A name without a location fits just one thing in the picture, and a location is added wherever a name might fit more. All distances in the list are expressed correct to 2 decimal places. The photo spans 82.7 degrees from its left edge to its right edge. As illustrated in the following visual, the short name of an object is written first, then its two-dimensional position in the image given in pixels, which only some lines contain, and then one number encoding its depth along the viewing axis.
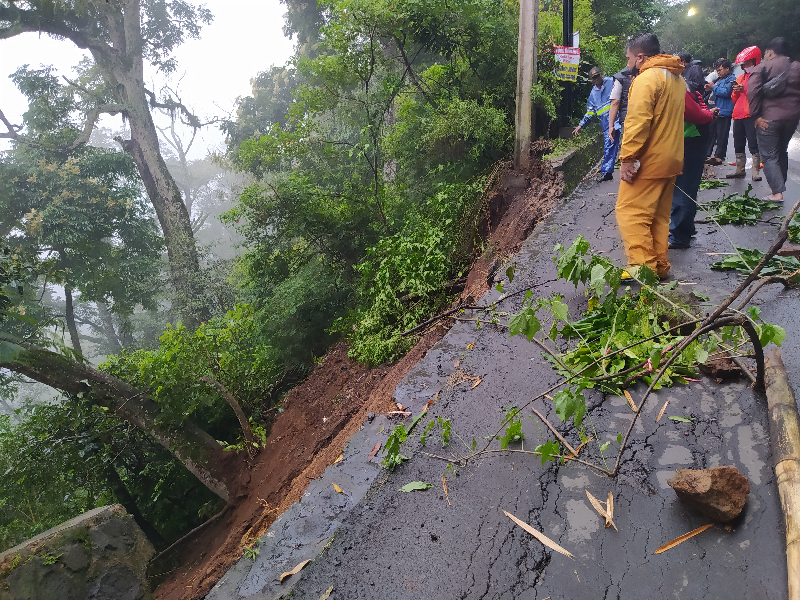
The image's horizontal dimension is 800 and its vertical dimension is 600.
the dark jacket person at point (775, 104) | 5.09
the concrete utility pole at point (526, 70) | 6.76
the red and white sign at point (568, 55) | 7.34
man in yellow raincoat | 3.58
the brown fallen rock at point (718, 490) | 1.81
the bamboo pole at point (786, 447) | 1.60
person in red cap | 6.13
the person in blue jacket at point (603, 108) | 7.01
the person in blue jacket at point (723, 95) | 7.62
